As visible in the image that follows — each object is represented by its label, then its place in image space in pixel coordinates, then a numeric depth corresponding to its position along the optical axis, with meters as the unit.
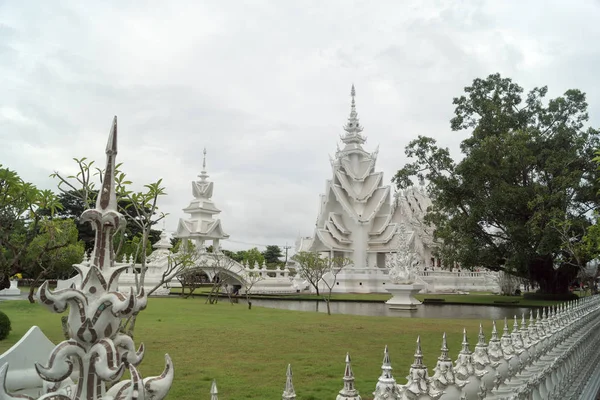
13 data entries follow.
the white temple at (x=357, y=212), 50.78
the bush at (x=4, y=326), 11.69
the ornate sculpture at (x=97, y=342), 2.06
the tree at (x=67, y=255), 29.03
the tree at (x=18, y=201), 8.92
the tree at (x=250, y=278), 39.53
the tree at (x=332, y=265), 39.29
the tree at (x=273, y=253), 90.12
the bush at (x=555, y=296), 31.58
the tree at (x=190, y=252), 32.02
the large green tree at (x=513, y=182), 27.88
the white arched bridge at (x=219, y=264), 38.26
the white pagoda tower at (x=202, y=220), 50.50
